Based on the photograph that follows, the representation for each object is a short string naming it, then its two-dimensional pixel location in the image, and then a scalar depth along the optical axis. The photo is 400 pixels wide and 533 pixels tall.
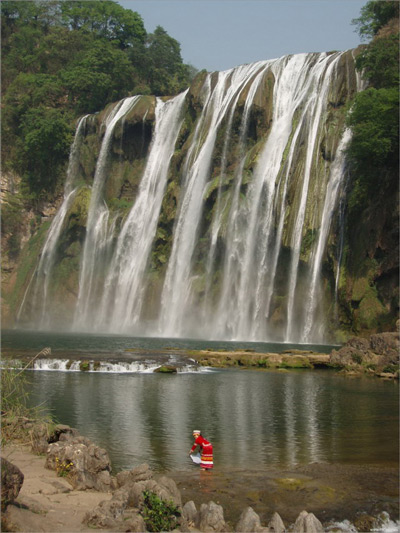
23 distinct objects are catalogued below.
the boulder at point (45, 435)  13.86
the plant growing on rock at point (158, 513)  10.07
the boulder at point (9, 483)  9.05
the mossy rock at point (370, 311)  39.91
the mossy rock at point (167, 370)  29.94
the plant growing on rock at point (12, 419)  14.05
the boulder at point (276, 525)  10.73
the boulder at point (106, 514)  9.78
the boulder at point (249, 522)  10.68
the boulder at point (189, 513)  11.01
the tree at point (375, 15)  53.22
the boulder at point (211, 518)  10.80
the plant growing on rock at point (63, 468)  12.31
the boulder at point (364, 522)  11.33
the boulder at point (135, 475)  11.79
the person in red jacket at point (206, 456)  14.08
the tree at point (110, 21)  85.54
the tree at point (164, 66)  82.12
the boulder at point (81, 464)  12.00
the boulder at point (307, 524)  10.66
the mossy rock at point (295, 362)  31.66
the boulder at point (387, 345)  30.46
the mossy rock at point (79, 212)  64.69
